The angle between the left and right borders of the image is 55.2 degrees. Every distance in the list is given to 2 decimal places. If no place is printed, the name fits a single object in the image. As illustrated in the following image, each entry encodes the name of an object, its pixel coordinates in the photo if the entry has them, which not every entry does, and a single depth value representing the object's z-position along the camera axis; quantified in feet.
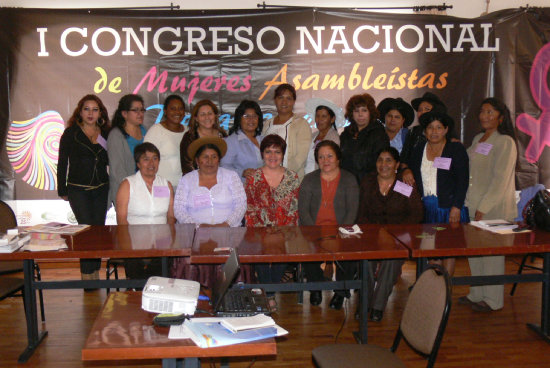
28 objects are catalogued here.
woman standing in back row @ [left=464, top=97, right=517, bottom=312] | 13.38
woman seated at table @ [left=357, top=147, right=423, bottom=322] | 13.08
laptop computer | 7.13
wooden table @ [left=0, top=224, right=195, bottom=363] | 10.36
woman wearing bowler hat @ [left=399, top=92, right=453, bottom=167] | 14.64
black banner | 17.57
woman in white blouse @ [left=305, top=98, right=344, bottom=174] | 15.44
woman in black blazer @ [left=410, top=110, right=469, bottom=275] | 13.52
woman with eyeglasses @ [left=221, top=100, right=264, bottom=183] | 15.29
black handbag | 11.73
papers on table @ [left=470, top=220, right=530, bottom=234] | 11.66
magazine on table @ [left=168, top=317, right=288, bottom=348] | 6.30
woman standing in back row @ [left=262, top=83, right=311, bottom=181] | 15.42
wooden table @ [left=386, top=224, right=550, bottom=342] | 10.35
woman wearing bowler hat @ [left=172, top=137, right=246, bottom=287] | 13.41
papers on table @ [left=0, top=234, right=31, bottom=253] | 10.39
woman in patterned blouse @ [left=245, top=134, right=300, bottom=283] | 13.75
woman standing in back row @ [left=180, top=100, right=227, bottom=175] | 14.82
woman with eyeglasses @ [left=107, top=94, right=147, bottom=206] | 14.85
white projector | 7.07
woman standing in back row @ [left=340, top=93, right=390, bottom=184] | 14.67
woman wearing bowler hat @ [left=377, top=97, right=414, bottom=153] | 15.47
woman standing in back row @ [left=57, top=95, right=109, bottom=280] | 14.75
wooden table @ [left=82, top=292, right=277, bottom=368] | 6.18
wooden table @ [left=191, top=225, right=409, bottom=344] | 10.01
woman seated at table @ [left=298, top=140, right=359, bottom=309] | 13.70
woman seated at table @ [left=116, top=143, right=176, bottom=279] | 13.48
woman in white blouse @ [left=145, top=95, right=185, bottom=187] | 15.23
